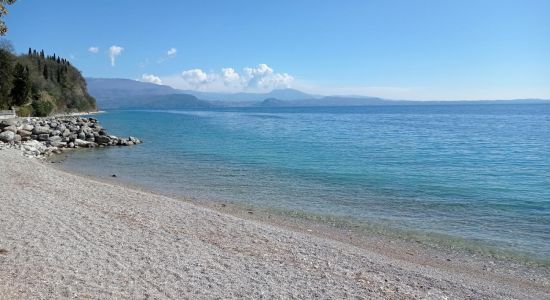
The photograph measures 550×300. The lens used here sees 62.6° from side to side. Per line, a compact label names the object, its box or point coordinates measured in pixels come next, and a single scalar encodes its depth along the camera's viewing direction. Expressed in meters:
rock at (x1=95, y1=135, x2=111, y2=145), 43.88
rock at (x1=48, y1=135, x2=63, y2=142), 39.99
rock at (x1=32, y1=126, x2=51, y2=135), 42.66
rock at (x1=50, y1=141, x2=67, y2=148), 38.89
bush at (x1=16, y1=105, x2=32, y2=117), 71.66
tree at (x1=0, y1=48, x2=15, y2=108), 64.44
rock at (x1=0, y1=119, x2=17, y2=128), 42.01
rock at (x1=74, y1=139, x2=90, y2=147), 41.91
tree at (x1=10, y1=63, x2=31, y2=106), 71.50
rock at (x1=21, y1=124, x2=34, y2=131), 43.24
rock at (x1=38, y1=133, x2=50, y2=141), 40.72
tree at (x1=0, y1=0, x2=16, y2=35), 8.96
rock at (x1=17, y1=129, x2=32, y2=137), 41.69
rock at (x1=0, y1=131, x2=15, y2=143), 36.19
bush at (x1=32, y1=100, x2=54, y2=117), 79.44
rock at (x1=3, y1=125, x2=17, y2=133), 40.72
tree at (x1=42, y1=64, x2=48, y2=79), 115.86
